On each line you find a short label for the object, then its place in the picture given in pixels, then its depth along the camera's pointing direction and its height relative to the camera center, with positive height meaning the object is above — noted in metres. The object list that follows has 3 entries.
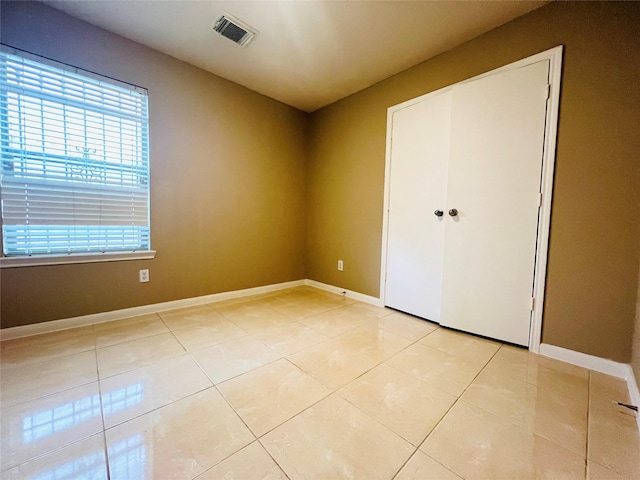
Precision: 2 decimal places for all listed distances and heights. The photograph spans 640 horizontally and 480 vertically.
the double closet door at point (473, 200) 1.75 +0.24
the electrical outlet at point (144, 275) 2.25 -0.49
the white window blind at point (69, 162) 1.73 +0.45
